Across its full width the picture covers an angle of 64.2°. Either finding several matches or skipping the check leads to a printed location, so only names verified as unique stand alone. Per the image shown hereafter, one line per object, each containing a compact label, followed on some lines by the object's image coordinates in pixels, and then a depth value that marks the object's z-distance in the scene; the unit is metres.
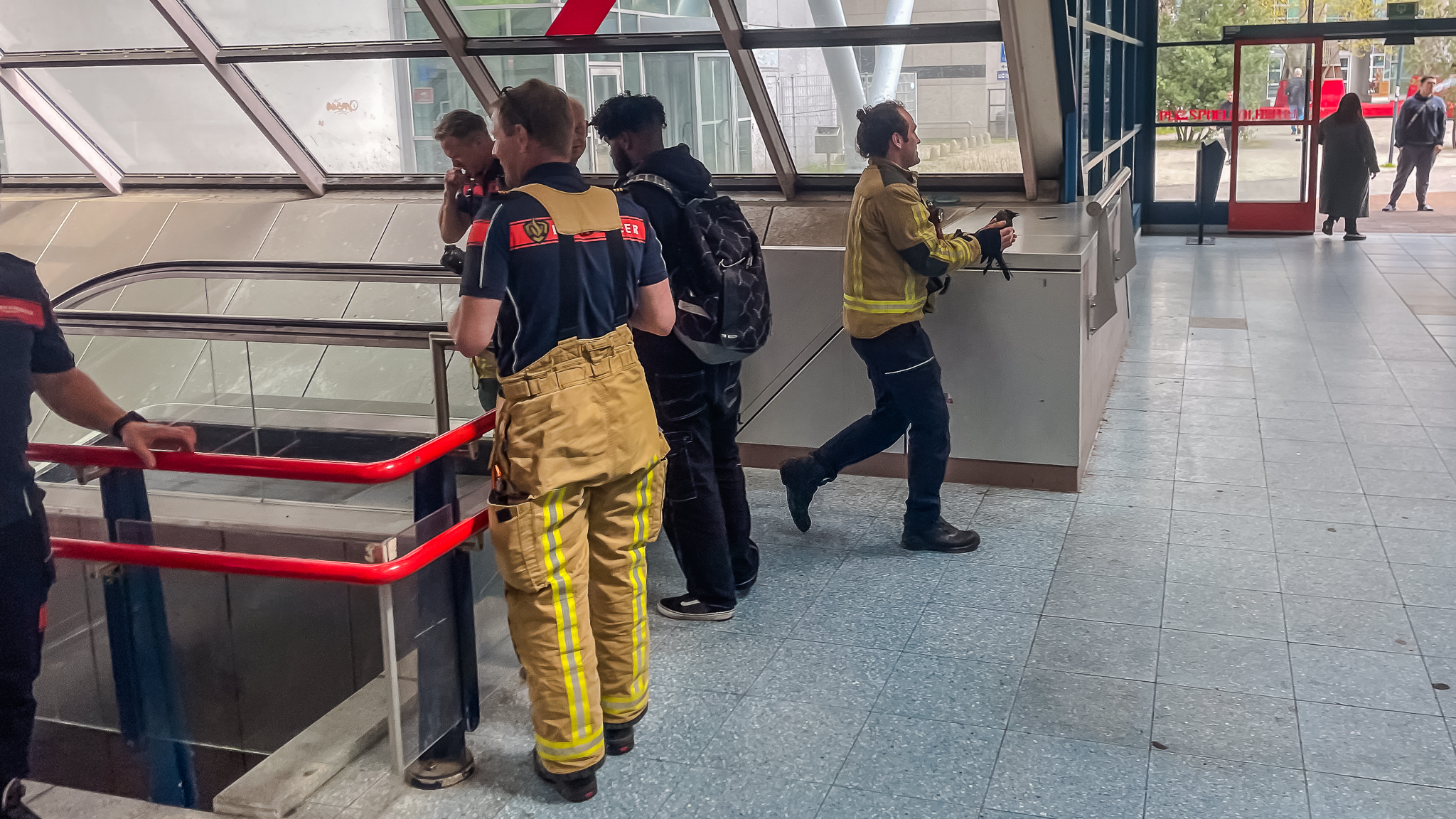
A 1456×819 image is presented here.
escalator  3.01
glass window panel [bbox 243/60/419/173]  7.16
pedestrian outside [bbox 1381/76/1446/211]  13.60
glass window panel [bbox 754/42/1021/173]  5.76
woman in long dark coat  12.15
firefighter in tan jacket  4.05
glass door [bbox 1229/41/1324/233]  12.61
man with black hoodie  3.50
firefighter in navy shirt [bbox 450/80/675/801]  2.61
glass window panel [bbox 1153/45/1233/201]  13.00
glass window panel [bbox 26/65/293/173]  7.67
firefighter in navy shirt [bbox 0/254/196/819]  2.38
